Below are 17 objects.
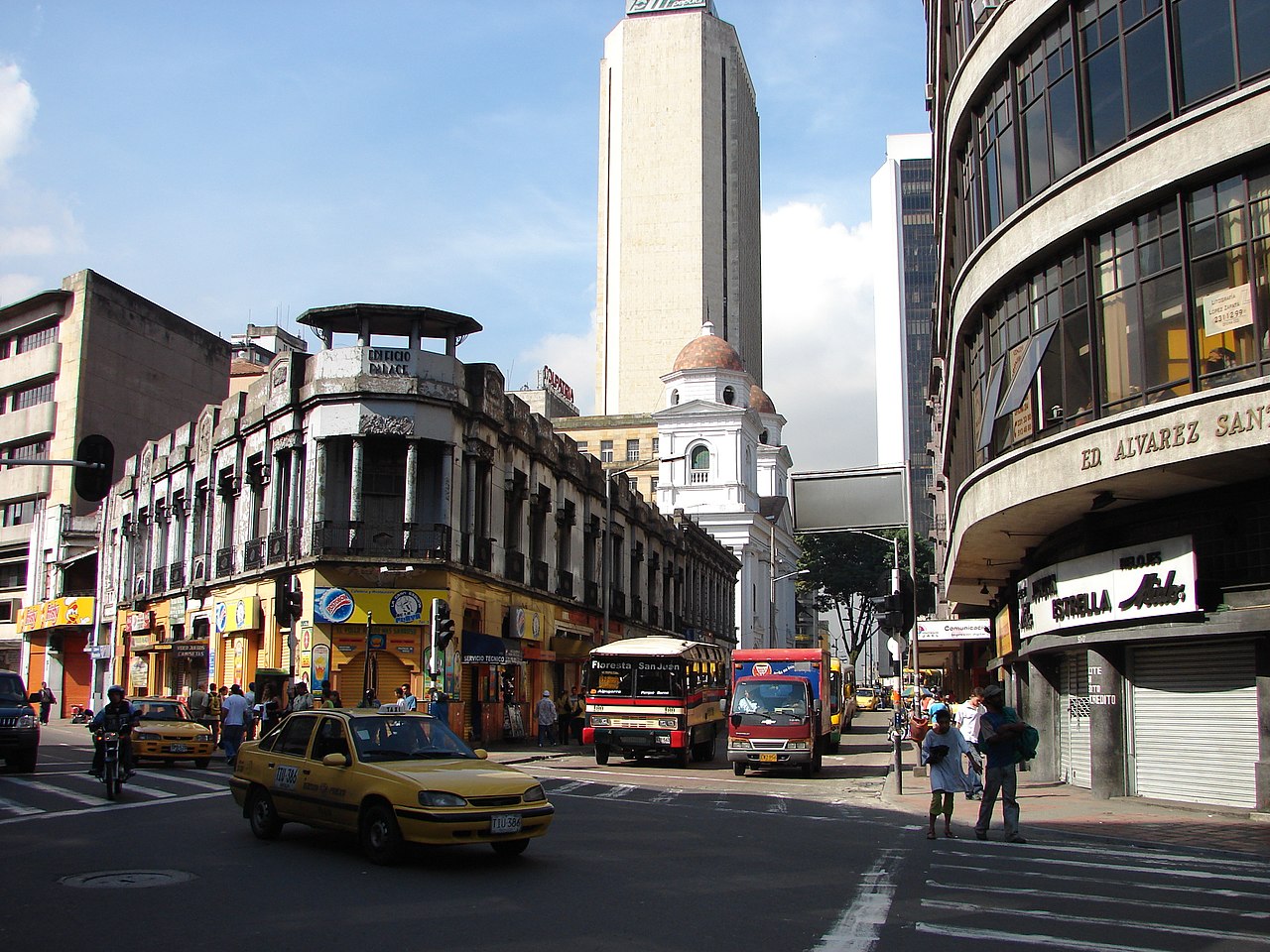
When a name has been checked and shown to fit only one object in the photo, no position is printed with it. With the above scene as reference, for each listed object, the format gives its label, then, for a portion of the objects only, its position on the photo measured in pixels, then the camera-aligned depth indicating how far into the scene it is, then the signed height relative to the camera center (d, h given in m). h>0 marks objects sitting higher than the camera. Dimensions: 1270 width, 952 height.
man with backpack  14.24 -1.19
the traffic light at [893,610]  22.45 +0.83
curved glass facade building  16.12 +4.34
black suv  21.45 -1.44
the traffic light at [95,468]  19.12 +3.01
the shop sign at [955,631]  29.52 +0.60
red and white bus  28.56 -1.11
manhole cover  10.15 -1.99
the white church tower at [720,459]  88.19 +14.45
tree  92.88 +6.85
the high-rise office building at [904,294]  157.00 +48.06
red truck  26.27 -1.57
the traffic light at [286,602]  25.52 +1.05
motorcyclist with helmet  17.42 -1.09
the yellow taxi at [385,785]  11.08 -1.32
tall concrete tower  123.06 +46.66
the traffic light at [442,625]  27.28 +0.61
